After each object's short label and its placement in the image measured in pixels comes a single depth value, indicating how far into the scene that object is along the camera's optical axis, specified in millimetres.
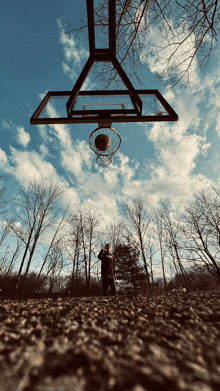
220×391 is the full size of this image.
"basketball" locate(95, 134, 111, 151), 4312
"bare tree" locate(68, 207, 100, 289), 21016
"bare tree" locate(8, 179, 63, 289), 12974
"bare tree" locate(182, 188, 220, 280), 10992
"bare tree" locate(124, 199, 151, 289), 16547
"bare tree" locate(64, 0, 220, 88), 3508
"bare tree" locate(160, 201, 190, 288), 18391
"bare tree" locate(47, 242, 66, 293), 21747
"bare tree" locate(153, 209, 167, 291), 21117
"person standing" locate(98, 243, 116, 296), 5652
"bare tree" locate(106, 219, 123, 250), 21678
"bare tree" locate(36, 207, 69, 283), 13986
